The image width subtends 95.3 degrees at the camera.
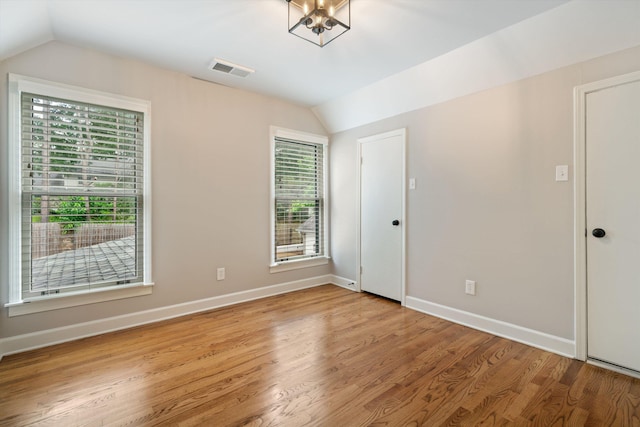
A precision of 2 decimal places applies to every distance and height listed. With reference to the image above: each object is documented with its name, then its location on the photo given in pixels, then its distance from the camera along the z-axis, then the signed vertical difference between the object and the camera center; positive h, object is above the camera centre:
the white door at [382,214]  3.46 +0.00
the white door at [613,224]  1.97 -0.07
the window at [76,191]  2.35 +0.21
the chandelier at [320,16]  1.90 +1.46
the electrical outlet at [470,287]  2.81 -0.72
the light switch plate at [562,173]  2.25 +0.32
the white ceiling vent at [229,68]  2.81 +1.47
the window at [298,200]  3.87 +0.20
